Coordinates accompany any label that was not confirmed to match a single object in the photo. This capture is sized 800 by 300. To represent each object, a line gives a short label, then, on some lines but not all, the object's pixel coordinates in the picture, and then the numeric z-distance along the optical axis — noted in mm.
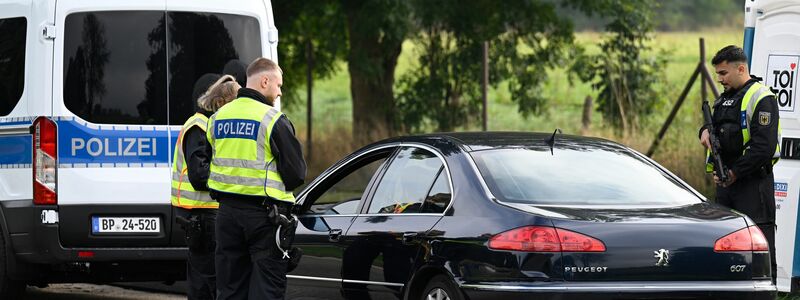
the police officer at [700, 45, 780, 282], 17328
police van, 19687
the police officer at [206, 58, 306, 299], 15000
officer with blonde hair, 16594
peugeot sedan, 13758
